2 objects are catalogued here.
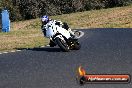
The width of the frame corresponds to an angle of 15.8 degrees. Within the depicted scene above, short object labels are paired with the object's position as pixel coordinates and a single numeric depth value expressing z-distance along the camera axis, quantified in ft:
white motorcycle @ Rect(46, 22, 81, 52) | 59.62
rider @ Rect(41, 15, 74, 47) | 60.54
